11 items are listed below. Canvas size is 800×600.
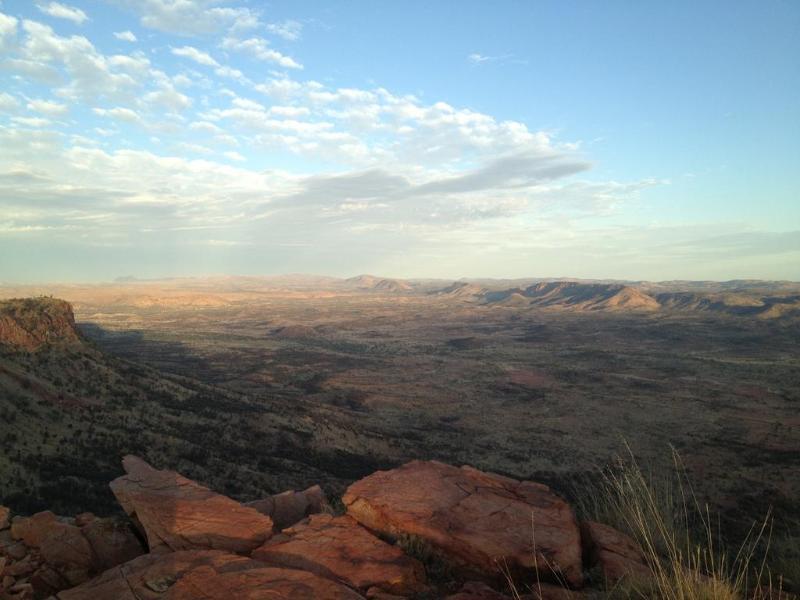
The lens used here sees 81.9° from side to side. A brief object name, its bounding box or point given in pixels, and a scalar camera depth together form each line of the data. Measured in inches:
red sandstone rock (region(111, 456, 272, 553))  236.8
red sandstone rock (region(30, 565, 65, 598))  217.5
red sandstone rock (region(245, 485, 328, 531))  305.3
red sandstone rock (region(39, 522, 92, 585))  228.2
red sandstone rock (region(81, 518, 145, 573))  238.8
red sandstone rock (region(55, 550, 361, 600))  190.7
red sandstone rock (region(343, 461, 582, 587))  244.4
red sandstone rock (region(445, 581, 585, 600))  206.8
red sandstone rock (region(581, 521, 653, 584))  235.6
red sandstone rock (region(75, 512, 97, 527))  261.1
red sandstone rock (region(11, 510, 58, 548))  239.8
